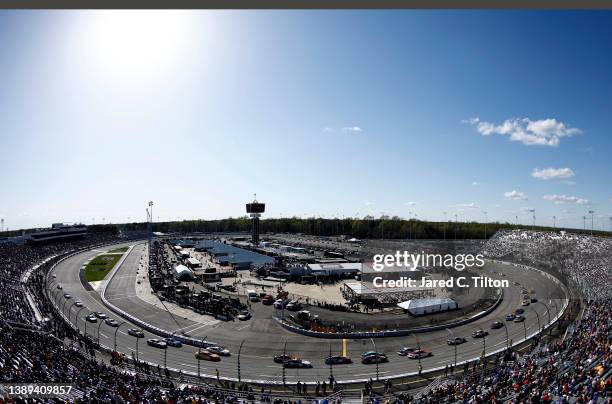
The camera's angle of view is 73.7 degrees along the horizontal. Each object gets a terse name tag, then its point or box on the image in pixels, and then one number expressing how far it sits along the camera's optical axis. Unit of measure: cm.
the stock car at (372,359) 3297
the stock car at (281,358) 3309
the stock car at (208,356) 3388
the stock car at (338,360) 3284
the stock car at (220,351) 3506
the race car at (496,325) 4253
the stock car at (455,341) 3759
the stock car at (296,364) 3235
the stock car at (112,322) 4397
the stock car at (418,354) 3406
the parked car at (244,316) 4543
